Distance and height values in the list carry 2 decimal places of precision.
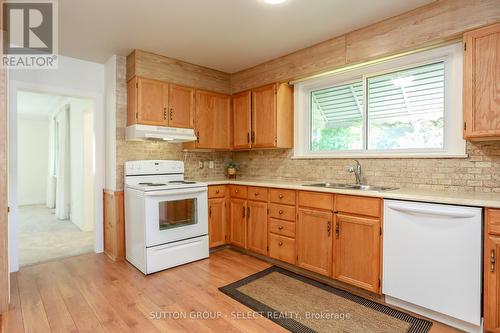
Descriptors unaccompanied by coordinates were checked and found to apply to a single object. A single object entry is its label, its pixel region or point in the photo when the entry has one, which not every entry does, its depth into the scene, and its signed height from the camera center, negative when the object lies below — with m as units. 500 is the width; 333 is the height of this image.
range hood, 3.08 +0.35
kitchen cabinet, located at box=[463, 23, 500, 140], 1.94 +0.59
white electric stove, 2.88 -0.65
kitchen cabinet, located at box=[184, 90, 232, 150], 3.75 +0.61
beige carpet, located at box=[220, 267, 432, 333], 1.96 -1.19
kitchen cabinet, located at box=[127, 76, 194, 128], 3.19 +0.74
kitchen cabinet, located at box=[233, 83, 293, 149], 3.47 +0.61
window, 2.41 +0.57
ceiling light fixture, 2.20 +1.32
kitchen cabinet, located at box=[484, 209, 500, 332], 1.73 -0.71
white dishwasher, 1.81 -0.72
